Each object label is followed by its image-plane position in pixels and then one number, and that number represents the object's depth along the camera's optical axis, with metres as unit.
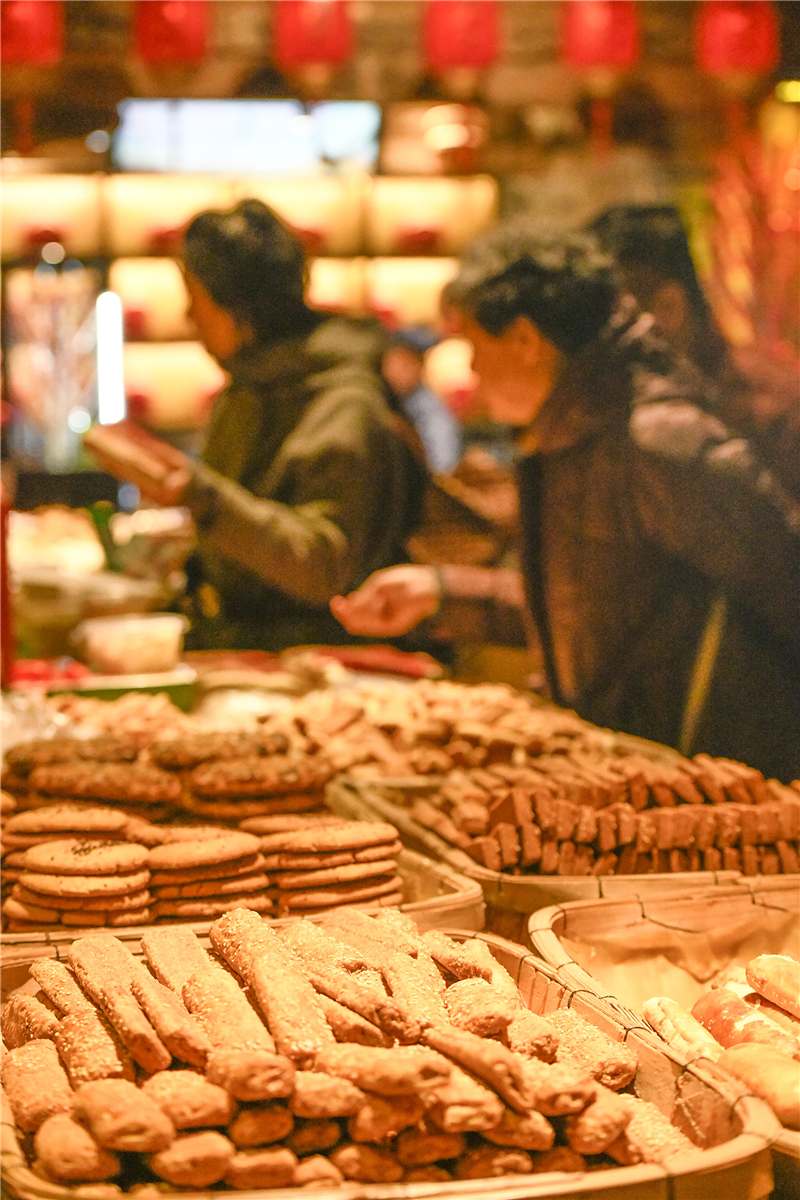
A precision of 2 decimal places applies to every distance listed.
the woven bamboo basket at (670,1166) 1.01
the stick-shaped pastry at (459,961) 1.37
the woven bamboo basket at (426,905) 1.60
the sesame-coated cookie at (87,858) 1.68
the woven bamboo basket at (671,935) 1.69
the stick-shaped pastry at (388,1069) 1.05
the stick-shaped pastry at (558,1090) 1.09
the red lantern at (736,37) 4.39
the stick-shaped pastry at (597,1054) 1.22
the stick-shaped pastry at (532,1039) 1.18
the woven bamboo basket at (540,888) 1.81
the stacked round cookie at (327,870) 1.77
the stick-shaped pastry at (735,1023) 1.37
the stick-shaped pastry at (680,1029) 1.38
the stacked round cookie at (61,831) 1.80
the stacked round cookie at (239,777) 1.95
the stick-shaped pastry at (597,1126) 1.09
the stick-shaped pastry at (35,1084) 1.11
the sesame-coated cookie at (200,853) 1.71
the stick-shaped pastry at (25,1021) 1.28
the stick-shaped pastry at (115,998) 1.14
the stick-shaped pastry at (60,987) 1.27
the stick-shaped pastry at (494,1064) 1.09
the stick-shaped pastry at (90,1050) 1.14
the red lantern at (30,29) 4.36
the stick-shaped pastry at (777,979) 1.49
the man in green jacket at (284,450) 3.41
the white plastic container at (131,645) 3.16
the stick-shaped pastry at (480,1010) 1.20
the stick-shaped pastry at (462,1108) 1.06
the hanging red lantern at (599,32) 4.42
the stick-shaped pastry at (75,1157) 1.03
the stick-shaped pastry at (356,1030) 1.16
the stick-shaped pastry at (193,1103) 1.05
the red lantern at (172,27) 4.23
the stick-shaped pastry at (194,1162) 1.02
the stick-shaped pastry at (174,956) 1.33
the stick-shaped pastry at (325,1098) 1.06
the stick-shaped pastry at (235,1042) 1.06
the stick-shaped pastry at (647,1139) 1.11
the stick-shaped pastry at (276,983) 1.13
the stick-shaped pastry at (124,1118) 1.03
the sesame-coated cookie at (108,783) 1.92
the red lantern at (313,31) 4.42
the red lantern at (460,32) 4.35
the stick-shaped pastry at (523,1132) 1.08
